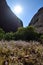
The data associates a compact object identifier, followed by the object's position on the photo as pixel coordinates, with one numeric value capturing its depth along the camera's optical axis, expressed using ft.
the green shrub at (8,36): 36.51
